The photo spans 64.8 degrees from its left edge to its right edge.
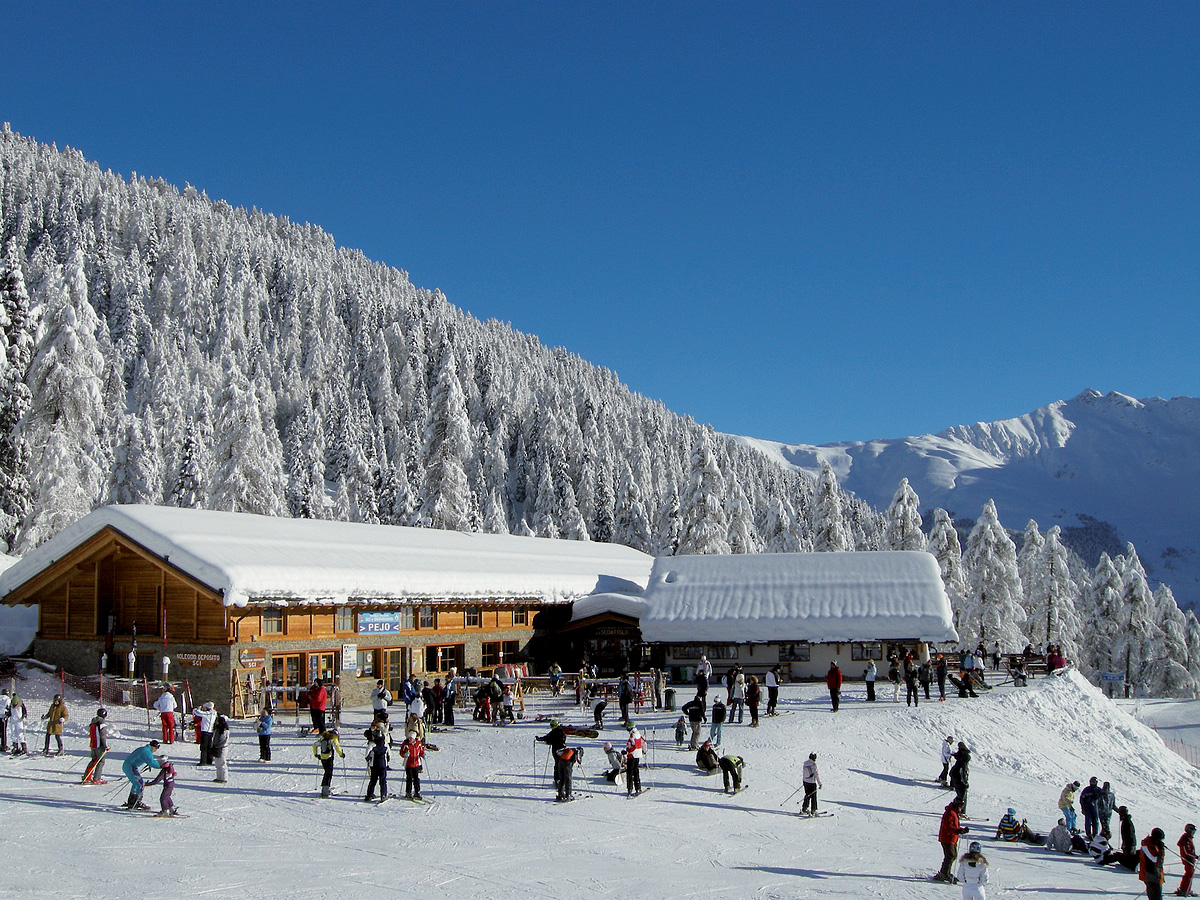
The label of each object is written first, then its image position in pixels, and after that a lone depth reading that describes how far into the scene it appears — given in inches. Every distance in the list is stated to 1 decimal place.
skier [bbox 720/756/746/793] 819.1
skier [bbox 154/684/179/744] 863.1
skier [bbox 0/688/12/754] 837.2
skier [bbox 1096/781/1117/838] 807.7
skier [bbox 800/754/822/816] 768.3
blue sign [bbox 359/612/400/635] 1259.2
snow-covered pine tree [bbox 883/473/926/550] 2341.3
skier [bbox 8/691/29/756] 822.5
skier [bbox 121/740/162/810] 659.4
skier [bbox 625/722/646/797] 786.2
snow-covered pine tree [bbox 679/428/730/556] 2345.0
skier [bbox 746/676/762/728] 1060.5
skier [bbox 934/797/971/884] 628.7
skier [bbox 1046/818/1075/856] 778.2
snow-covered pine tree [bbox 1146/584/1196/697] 2640.3
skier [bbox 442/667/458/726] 1043.3
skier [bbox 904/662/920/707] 1195.9
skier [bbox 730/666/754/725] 1087.6
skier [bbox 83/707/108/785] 733.9
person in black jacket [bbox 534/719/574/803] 755.4
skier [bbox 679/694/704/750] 958.4
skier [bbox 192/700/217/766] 811.4
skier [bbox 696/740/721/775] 871.1
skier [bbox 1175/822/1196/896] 713.0
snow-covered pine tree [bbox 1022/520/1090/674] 2402.8
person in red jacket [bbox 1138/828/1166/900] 639.1
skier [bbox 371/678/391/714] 884.0
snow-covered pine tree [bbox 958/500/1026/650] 2287.2
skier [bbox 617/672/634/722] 1019.9
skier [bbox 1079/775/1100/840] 818.2
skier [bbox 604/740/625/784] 815.1
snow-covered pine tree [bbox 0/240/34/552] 1636.3
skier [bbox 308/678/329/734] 929.5
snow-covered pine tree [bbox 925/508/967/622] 2290.8
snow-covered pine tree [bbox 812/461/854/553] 2421.3
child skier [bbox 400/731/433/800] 728.3
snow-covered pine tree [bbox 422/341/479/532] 2308.1
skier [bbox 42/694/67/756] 820.6
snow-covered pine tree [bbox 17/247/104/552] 1611.7
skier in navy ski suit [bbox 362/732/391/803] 717.9
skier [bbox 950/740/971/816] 820.0
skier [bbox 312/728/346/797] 724.7
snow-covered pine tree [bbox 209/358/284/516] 2097.7
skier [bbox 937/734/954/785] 916.6
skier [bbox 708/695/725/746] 930.7
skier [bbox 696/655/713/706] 1039.0
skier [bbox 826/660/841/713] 1146.0
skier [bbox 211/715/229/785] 750.5
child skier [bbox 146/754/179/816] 647.1
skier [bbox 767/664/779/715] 1131.3
